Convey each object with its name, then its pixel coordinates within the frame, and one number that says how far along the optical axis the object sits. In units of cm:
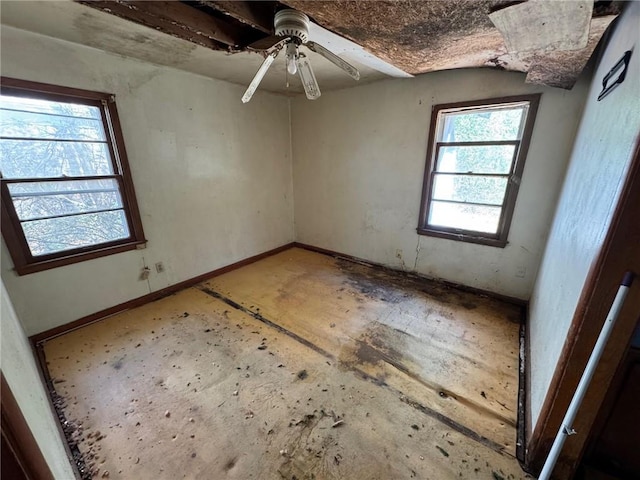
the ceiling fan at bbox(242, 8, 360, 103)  125
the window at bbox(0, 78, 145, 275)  190
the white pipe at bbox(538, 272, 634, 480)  85
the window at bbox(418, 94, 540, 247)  243
